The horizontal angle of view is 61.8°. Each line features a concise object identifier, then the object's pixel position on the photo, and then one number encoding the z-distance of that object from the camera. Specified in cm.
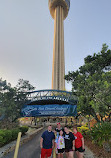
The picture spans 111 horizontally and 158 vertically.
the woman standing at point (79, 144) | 495
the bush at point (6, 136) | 850
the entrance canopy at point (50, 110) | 2181
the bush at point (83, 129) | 1157
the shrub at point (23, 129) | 1368
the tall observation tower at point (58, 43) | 6588
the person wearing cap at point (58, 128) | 590
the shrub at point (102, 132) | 690
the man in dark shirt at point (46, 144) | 462
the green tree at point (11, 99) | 1559
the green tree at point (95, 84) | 930
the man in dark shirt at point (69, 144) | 467
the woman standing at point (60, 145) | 472
